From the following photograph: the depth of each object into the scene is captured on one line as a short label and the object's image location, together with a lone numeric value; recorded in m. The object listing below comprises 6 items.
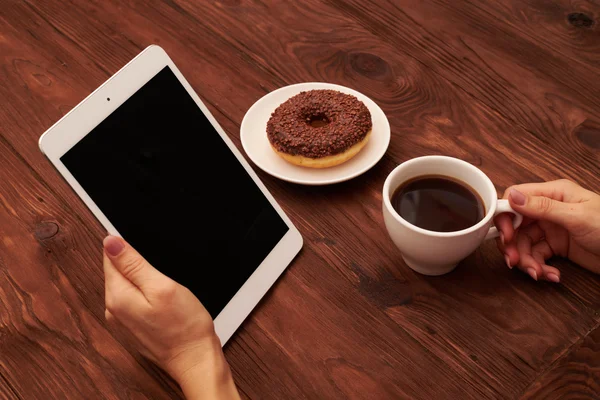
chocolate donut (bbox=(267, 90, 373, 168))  1.07
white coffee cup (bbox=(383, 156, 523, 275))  0.85
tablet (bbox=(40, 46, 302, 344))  0.80
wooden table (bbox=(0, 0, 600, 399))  0.87
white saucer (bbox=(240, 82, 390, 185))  1.08
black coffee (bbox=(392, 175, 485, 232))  0.90
